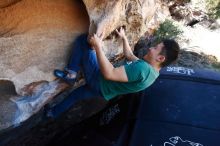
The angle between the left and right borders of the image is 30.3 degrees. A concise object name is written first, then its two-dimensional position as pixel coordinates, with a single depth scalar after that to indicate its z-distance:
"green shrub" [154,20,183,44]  7.13
